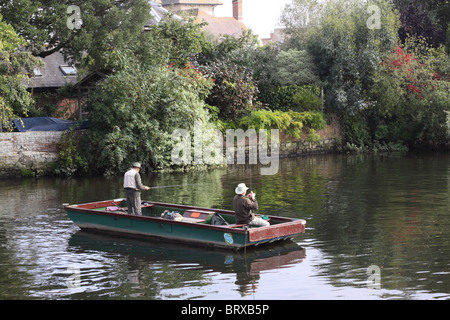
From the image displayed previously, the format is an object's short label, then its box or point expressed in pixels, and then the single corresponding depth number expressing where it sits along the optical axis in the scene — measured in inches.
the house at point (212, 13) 2859.3
